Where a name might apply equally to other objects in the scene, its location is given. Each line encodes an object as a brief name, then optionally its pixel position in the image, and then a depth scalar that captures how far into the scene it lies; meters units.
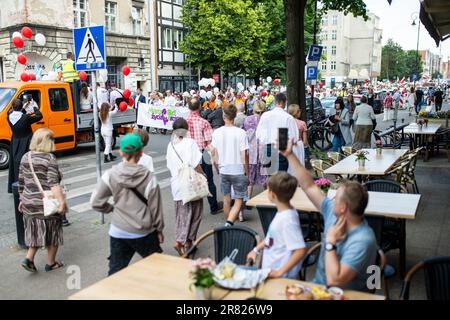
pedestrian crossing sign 6.95
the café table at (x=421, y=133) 12.93
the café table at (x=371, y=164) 7.43
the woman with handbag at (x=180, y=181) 5.82
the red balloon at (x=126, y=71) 16.87
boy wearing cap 4.09
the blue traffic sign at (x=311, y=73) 14.66
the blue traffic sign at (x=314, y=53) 13.98
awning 8.19
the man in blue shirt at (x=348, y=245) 3.22
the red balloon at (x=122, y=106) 15.23
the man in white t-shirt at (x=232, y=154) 6.94
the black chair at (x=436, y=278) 3.36
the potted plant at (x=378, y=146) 9.20
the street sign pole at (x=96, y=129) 7.30
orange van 12.04
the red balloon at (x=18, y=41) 13.50
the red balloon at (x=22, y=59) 13.81
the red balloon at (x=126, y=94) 16.72
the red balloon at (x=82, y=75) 14.20
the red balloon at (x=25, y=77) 13.48
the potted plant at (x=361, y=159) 7.74
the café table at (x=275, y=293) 3.01
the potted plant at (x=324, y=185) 5.68
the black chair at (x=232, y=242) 4.26
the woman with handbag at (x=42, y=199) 5.24
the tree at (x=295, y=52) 12.01
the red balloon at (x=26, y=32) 14.16
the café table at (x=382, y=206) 4.87
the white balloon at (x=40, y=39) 15.63
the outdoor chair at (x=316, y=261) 3.70
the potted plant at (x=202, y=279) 2.94
